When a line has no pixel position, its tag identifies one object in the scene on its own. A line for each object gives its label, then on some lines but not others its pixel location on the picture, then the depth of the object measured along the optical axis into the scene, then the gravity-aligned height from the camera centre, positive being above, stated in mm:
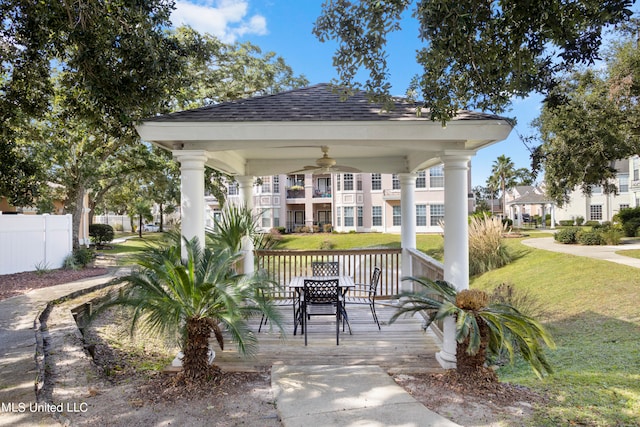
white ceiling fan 6082 +982
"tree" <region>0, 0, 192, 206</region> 5457 +2646
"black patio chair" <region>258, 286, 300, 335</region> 5922 -1676
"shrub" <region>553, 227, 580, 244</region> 18688 -762
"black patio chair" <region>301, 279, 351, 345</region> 5531 -1109
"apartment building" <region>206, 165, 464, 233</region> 30148 +1840
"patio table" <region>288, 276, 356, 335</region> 5863 -1029
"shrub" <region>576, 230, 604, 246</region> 17520 -814
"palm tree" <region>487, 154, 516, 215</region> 45625 +6142
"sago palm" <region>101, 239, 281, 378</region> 3900 -833
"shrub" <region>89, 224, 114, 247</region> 23091 -701
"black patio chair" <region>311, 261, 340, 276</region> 7422 -929
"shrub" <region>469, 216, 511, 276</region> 13883 -946
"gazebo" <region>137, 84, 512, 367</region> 4938 +1155
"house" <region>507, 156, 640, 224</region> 31012 +2030
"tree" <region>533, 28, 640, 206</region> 9906 +2991
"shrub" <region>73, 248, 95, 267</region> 13680 -1259
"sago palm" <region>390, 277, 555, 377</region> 3848 -1142
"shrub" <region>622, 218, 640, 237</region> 20734 -359
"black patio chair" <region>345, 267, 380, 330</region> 6344 -1388
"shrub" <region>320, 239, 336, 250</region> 23931 -1494
